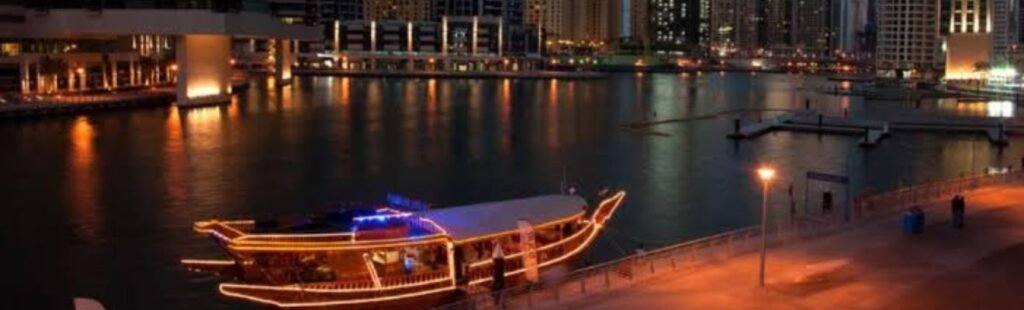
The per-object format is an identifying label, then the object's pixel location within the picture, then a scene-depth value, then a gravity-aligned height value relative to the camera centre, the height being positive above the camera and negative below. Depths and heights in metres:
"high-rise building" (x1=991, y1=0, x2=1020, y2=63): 173.04 +5.23
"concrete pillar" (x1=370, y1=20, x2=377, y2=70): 176.12 +2.82
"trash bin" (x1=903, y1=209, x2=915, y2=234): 22.53 -3.20
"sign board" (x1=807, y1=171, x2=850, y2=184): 27.75 -2.86
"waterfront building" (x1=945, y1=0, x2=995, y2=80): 154.88 +2.91
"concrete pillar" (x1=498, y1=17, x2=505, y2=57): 174.88 +4.16
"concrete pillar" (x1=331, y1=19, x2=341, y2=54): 179.88 +3.68
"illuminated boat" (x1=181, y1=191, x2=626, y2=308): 18.52 -3.30
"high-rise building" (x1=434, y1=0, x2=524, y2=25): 181.38 +8.73
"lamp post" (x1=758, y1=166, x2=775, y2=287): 17.51 -2.11
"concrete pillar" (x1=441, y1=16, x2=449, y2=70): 174.39 +4.07
